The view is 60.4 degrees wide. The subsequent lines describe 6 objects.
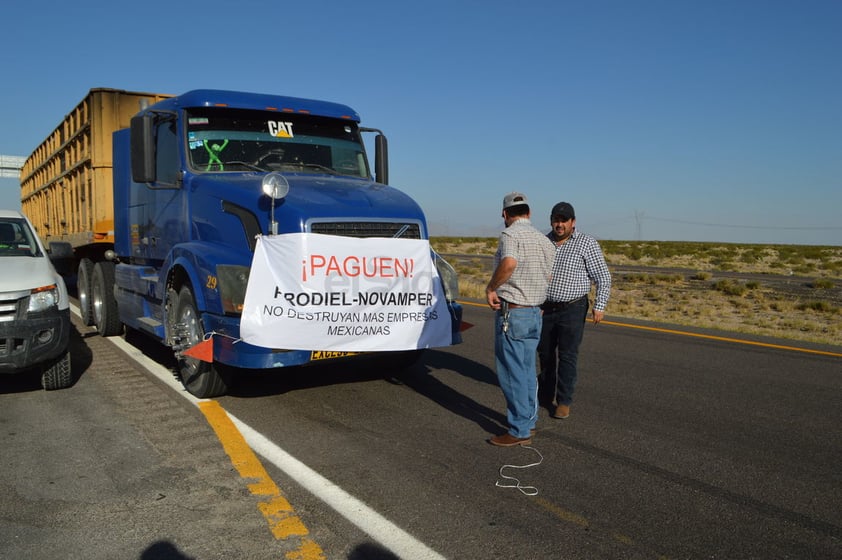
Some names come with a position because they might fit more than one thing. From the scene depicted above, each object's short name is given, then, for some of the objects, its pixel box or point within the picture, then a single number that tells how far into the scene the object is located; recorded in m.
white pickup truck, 6.46
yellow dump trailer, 10.60
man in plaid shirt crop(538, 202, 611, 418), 6.21
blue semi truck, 6.10
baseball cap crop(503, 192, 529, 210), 5.33
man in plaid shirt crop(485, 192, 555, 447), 5.23
